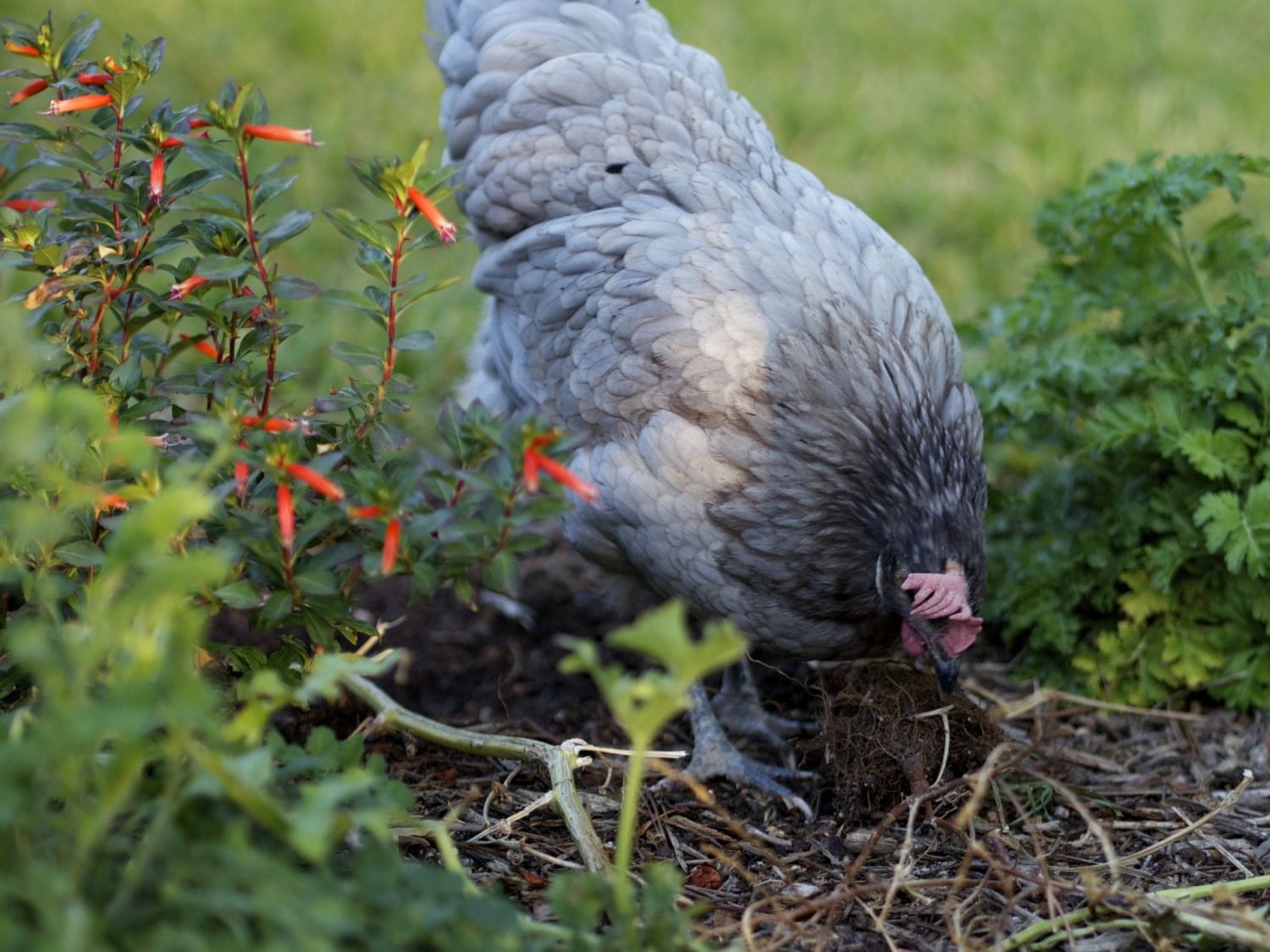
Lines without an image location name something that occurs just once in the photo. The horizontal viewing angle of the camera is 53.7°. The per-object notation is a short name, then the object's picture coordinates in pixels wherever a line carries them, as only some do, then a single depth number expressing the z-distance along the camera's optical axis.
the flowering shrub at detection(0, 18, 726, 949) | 1.50
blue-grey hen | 2.84
